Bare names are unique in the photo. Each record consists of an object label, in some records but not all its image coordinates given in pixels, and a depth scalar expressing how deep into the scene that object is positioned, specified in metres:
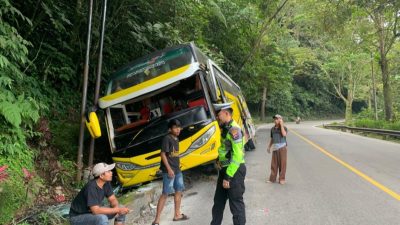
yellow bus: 8.07
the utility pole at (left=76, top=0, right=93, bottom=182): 8.24
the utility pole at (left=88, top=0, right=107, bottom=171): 8.70
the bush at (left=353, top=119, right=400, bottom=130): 24.06
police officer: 5.32
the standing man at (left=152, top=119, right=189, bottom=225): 6.35
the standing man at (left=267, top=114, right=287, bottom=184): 9.32
